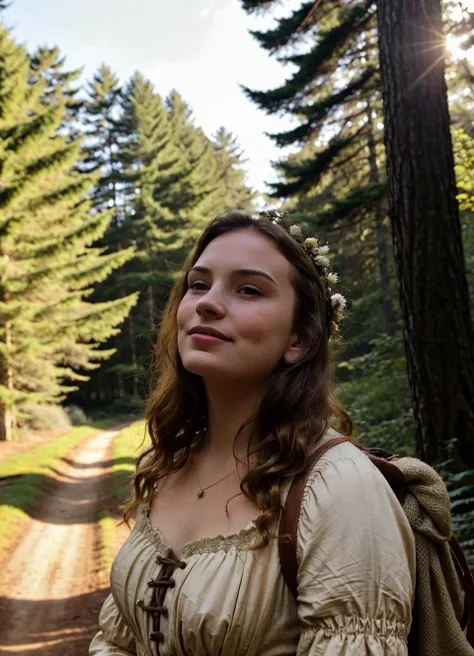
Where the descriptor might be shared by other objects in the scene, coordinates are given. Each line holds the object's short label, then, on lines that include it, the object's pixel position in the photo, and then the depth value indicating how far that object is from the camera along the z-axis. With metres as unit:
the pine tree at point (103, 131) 33.69
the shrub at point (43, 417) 18.69
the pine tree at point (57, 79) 29.98
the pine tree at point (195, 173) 31.71
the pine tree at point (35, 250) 15.05
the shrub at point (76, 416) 23.09
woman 1.18
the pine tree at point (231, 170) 43.22
